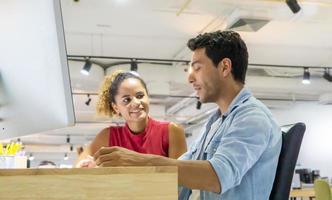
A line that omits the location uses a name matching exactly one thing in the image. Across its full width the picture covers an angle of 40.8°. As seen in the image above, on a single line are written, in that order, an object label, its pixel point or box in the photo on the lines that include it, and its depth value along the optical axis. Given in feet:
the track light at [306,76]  26.00
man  3.50
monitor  3.01
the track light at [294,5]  14.17
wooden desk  2.27
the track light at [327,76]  26.84
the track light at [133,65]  24.59
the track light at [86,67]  23.34
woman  6.95
